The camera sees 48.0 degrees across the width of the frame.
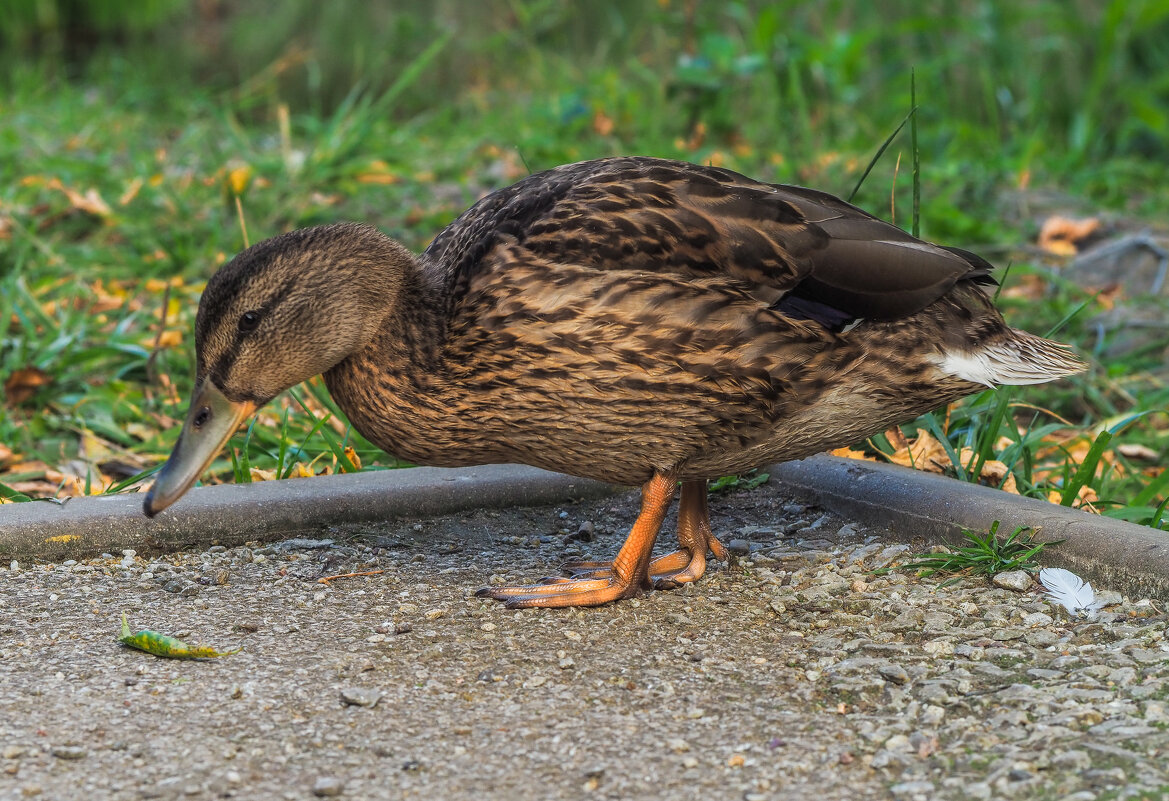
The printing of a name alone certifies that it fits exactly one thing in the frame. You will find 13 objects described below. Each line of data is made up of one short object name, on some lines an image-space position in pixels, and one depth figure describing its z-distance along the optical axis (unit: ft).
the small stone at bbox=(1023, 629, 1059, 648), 8.70
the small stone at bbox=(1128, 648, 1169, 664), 8.22
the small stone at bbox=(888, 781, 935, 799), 6.77
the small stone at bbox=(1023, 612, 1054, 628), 9.00
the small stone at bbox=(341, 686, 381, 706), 7.96
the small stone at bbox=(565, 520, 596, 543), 11.51
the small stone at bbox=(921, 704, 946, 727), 7.59
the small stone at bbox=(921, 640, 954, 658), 8.61
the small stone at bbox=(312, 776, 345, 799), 6.88
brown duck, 9.26
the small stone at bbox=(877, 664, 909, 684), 8.20
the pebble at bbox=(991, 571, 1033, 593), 9.55
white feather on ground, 9.09
